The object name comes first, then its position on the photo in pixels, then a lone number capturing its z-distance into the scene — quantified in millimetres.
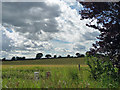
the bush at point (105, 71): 6827
